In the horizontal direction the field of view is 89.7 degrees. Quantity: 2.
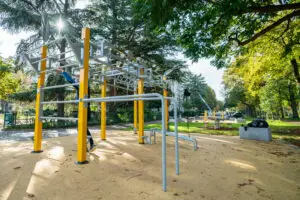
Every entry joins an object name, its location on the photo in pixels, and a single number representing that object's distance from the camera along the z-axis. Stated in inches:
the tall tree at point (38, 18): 392.5
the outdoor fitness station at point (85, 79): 95.0
